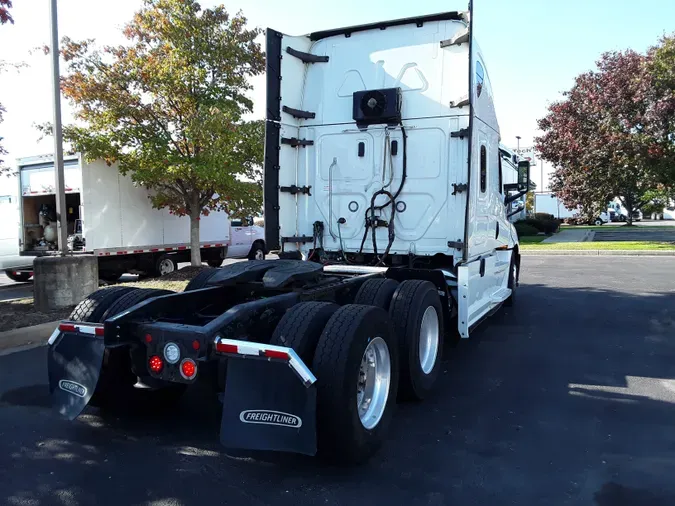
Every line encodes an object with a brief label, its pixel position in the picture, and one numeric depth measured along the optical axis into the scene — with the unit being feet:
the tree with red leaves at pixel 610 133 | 65.10
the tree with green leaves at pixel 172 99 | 39.06
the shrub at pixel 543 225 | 107.55
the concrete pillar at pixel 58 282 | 28.53
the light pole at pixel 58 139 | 29.40
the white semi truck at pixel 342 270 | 11.00
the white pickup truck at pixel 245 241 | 61.05
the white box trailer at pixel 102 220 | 40.88
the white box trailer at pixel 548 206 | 175.52
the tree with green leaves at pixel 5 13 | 23.32
